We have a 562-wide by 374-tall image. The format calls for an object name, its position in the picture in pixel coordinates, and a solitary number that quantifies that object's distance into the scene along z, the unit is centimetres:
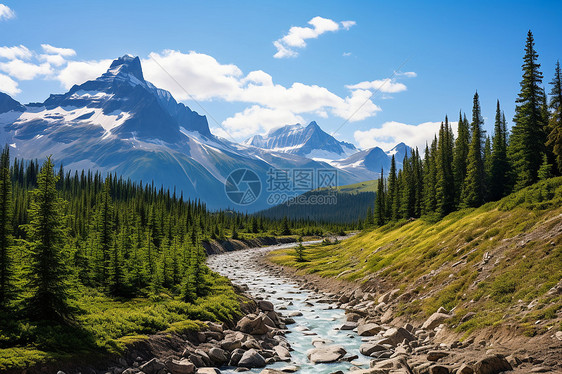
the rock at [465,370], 1816
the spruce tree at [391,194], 11125
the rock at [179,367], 1989
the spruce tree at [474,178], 6481
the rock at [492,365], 1780
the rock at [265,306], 3819
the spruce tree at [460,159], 7344
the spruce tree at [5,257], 2030
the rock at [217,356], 2300
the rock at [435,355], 2145
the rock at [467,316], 2600
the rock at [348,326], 3291
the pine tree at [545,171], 5244
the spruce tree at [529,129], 5809
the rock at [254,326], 2911
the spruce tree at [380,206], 11456
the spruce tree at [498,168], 6606
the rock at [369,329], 3036
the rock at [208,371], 2020
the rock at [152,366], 1925
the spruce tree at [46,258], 2062
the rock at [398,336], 2645
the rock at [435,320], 2781
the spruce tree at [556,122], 5162
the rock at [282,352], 2468
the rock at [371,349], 2511
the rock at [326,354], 2428
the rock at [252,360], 2259
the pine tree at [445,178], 7244
